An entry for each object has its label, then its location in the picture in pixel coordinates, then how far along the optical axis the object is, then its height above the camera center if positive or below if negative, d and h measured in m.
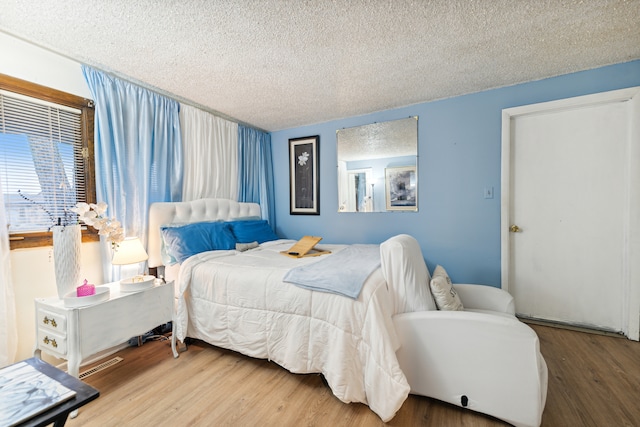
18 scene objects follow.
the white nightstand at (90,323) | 1.50 -0.70
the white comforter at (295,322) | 1.45 -0.77
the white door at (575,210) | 2.29 -0.05
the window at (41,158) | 1.72 +0.41
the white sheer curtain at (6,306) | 1.60 -0.58
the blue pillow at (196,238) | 2.32 -0.27
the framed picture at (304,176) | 3.72 +0.49
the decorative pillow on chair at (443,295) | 1.65 -0.57
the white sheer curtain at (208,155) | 2.87 +0.67
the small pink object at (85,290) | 1.63 -0.50
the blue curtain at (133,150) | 2.12 +0.57
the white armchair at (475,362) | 1.30 -0.85
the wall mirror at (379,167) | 3.11 +0.53
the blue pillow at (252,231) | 2.91 -0.25
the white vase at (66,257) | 1.61 -0.28
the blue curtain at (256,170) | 3.58 +0.59
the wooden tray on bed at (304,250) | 2.45 -0.39
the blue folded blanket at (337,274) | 1.59 -0.44
